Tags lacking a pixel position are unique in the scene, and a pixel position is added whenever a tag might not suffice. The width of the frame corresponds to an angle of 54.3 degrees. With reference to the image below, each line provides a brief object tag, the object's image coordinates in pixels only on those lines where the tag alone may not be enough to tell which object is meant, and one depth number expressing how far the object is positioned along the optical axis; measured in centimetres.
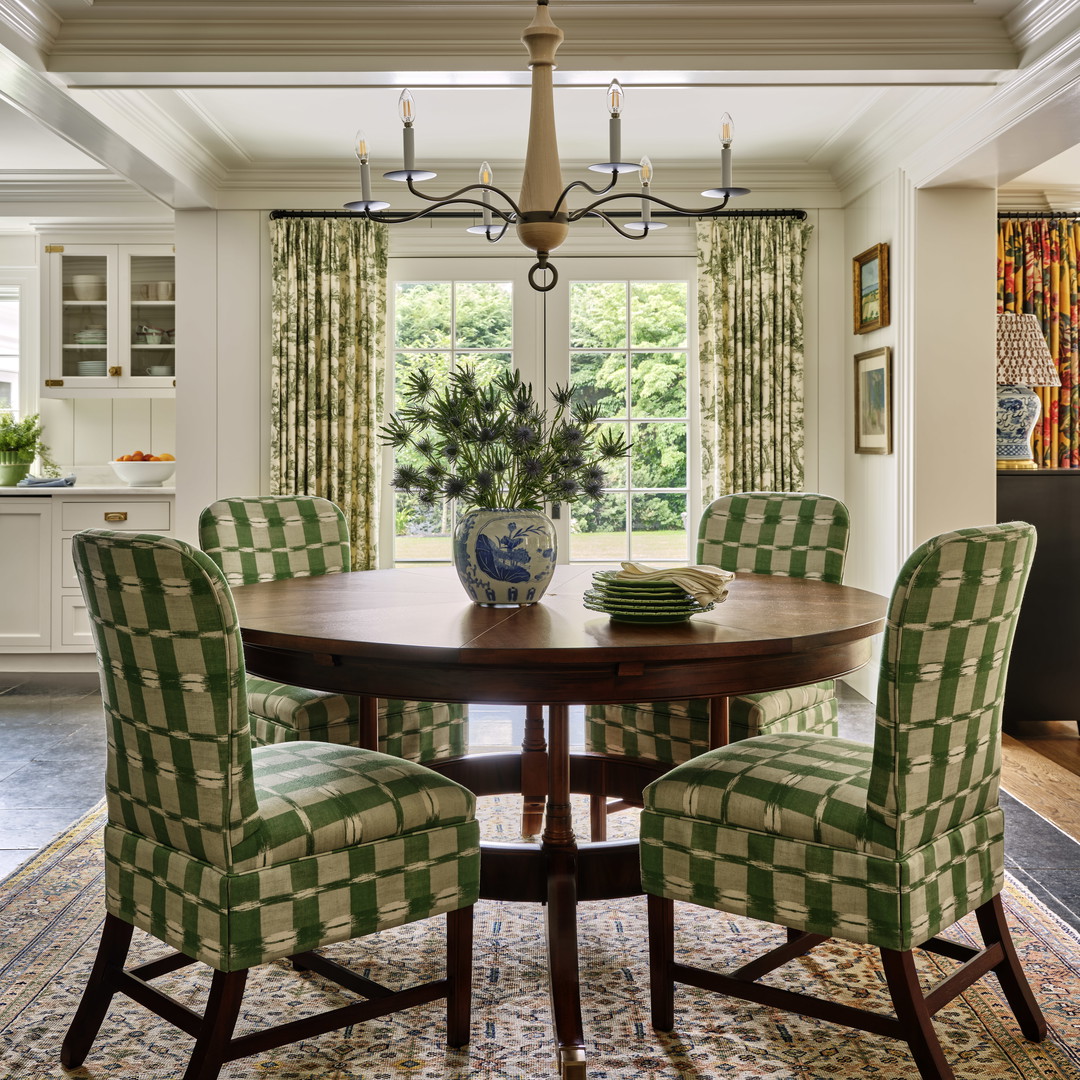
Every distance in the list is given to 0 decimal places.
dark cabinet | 443
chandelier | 248
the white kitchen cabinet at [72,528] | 568
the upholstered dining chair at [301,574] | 276
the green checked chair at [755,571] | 279
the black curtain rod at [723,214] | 541
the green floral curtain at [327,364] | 541
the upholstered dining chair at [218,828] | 163
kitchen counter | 564
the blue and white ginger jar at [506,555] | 223
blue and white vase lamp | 462
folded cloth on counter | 582
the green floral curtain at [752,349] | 541
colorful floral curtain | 559
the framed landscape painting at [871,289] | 478
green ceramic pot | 593
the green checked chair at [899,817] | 169
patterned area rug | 194
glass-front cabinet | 592
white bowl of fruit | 593
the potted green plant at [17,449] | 595
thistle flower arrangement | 219
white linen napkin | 202
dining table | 177
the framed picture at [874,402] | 474
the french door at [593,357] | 560
